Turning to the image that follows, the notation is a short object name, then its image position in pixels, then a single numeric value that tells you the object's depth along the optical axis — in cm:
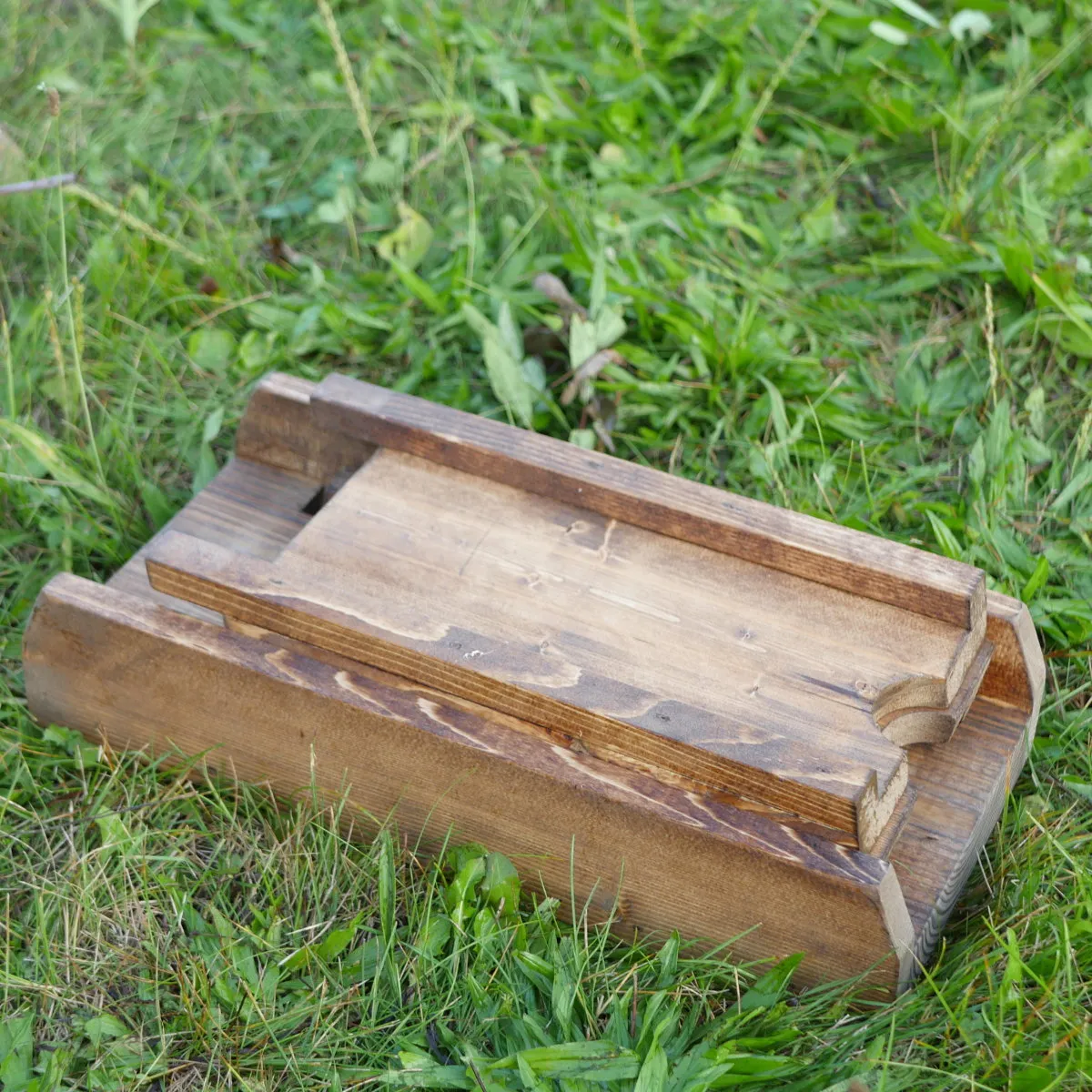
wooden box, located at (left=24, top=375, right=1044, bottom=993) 170
